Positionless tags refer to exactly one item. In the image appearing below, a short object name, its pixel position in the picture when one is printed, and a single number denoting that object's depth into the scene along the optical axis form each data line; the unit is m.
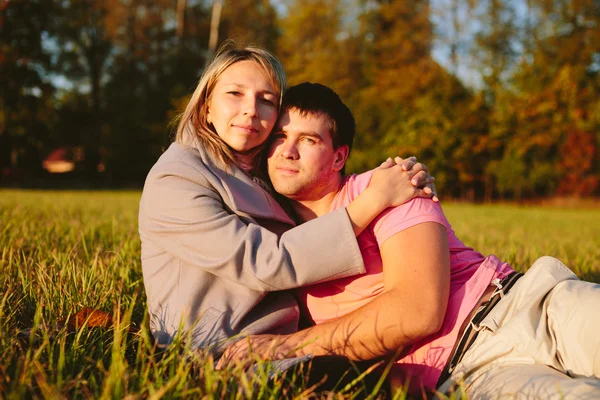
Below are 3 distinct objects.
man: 2.12
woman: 2.18
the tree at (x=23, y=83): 27.89
